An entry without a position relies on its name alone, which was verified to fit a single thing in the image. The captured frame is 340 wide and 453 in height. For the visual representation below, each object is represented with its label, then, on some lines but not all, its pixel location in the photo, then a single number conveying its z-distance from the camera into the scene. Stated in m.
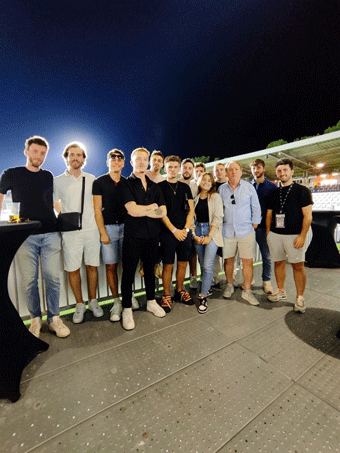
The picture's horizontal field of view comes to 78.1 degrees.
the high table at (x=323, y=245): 4.78
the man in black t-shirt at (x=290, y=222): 2.86
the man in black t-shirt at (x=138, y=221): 2.57
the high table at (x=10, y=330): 1.62
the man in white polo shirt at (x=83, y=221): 2.61
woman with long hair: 3.09
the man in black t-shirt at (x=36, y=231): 2.26
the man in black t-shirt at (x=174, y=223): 2.96
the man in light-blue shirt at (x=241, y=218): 3.16
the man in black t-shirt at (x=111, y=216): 2.75
